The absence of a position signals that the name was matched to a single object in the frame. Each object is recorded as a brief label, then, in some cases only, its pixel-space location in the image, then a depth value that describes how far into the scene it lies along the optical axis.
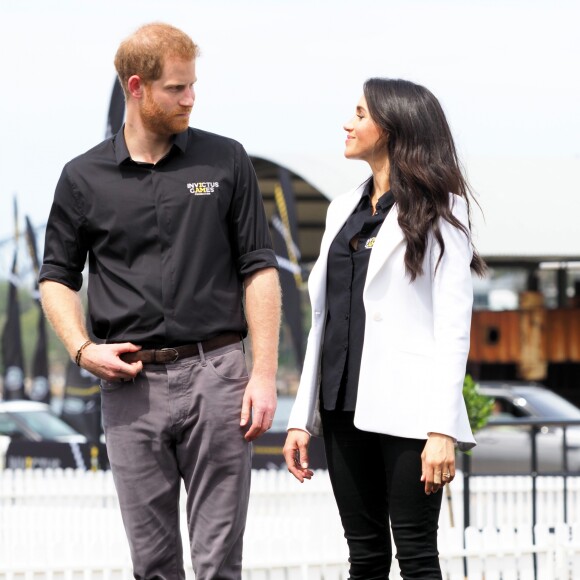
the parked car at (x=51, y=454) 22.69
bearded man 5.99
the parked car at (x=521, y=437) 26.49
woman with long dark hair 5.78
